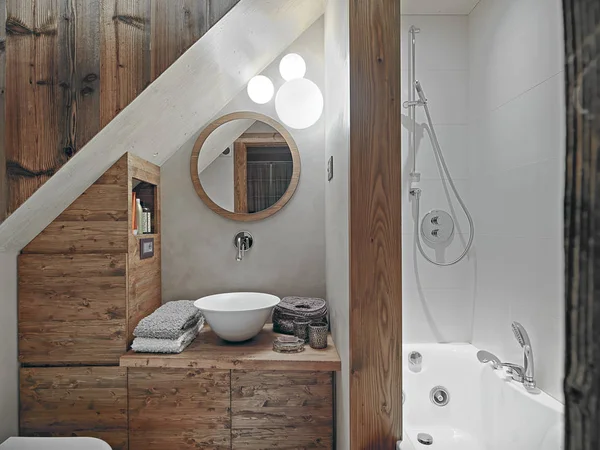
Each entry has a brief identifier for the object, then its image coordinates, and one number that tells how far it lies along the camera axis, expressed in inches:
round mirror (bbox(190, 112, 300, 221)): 93.4
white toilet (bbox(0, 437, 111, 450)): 61.9
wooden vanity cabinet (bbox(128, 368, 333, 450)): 69.2
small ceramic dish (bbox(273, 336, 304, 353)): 70.9
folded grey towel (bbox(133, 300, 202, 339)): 70.8
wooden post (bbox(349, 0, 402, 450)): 48.5
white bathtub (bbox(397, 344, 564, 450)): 62.6
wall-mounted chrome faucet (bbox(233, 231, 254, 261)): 93.6
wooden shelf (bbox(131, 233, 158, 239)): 76.8
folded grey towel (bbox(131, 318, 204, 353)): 69.4
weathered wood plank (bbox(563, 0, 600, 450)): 7.4
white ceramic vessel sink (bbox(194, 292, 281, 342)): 70.4
